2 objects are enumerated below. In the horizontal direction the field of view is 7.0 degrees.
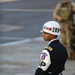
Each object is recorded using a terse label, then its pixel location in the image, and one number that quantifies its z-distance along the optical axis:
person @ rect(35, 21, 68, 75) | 8.17
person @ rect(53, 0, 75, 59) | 16.93
